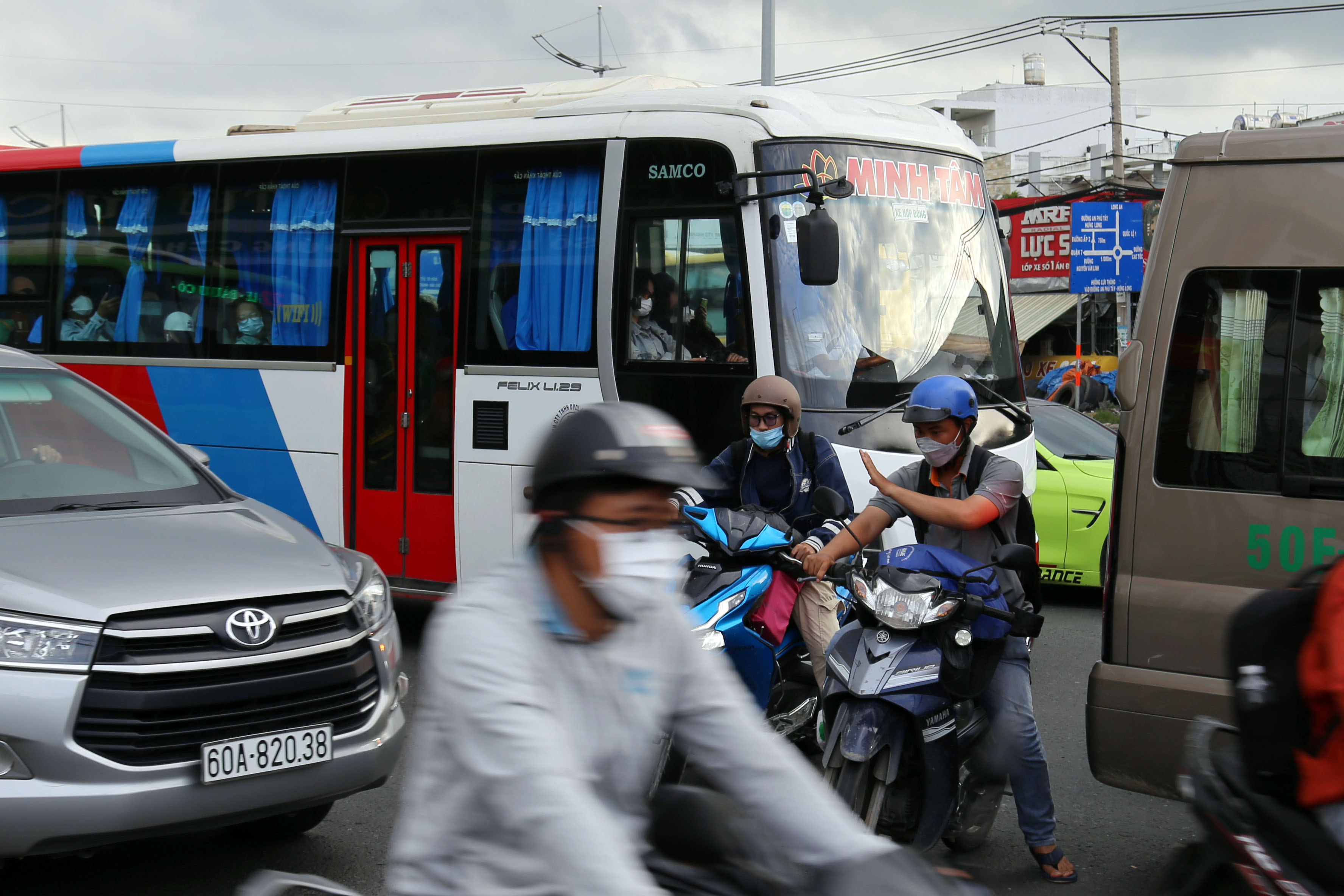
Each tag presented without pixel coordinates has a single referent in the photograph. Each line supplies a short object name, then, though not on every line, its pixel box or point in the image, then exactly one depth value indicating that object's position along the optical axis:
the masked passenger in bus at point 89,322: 9.77
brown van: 4.10
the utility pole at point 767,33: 18.97
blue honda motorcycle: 5.09
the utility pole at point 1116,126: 29.70
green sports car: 9.41
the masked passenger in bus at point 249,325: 9.03
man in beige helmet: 5.77
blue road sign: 25.08
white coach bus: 7.62
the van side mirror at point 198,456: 5.57
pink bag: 5.27
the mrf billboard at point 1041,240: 29.98
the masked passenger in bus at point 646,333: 7.82
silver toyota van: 3.87
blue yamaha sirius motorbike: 4.23
